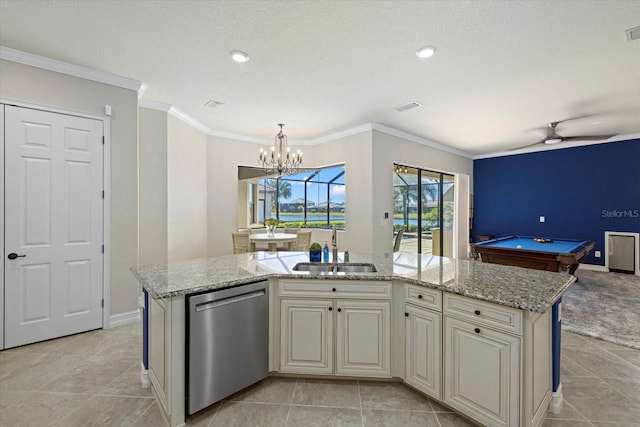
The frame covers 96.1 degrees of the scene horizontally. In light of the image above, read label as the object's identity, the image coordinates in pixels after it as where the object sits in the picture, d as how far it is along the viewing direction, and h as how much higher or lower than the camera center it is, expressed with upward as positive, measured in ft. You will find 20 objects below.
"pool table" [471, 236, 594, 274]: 13.57 -1.98
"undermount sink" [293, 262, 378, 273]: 8.30 -1.60
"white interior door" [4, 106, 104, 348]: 9.11 -0.42
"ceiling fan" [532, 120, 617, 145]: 15.03 +4.03
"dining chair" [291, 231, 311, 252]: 18.49 -1.84
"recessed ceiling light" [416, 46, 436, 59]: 8.85 +5.09
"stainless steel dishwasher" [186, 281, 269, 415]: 6.01 -2.92
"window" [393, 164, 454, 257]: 22.30 +0.33
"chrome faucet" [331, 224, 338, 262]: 9.00 -1.16
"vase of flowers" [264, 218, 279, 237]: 18.32 -0.84
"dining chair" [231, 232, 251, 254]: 16.94 -1.79
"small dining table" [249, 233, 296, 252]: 16.92 -1.54
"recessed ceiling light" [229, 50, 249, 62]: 9.20 +5.13
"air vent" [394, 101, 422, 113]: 13.56 +5.21
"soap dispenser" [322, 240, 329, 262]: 9.15 -1.30
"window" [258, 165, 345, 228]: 22.30 +1.17
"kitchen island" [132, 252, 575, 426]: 5.35 -2.51
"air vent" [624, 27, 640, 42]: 7.91 +5.05
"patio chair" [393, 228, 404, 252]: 17.30 -1.77
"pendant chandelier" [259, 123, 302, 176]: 17.38 +3.35
